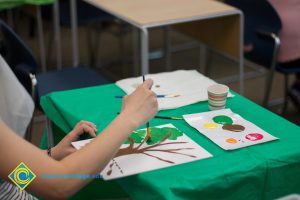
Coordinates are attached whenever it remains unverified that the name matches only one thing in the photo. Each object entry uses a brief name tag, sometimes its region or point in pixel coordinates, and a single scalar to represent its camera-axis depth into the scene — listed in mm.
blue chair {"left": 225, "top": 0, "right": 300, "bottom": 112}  2818
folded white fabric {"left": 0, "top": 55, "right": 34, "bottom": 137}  2111
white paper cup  1637
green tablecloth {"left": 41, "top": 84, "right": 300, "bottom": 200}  1275
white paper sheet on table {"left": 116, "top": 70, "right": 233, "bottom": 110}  1719
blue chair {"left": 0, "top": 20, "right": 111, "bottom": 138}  2396
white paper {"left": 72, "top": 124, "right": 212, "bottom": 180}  1314
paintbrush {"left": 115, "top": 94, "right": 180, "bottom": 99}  1759
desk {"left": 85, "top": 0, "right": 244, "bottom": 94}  2516
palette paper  1444
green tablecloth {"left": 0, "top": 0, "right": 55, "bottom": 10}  3092
